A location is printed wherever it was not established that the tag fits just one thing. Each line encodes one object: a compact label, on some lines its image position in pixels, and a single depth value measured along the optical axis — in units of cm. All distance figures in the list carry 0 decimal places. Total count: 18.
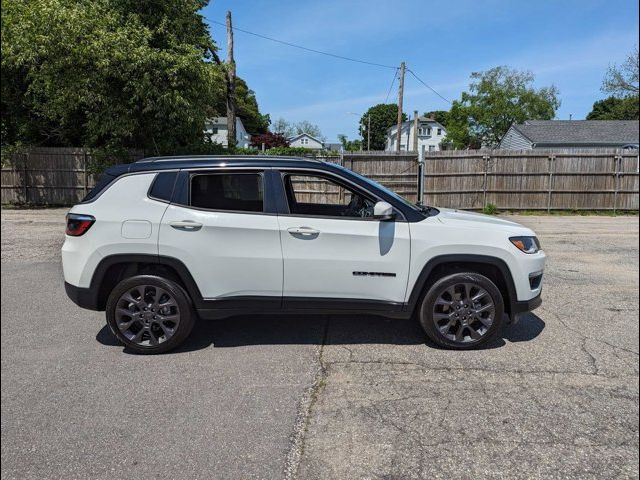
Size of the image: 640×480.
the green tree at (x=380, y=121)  11000
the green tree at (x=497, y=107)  5003
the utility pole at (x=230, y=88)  2134
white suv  407
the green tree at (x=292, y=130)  9800
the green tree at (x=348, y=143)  9919
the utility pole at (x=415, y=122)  3129
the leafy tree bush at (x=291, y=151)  1938
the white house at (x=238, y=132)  6325
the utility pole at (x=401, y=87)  2961
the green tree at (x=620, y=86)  3066
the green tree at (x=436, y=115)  10044
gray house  3281
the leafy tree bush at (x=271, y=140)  4859
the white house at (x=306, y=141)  9275
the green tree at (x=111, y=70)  1334
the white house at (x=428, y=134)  8228
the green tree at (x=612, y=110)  3391
